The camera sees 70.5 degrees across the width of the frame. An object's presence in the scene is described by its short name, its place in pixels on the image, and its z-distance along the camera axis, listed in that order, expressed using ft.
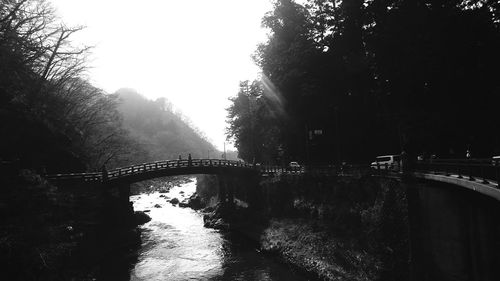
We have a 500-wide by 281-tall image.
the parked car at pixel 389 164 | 68.98
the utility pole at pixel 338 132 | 106.83
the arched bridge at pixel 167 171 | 102.67
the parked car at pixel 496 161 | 36.55
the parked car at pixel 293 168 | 113.33
